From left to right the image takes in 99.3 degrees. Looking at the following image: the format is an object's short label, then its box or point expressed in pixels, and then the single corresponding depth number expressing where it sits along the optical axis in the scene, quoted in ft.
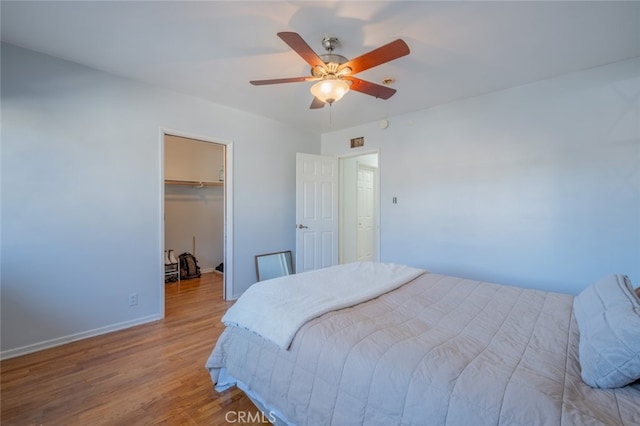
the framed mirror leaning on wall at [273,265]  12.61
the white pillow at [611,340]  2.89
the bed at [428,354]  2.89
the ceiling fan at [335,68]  5.22
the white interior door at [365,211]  18.08
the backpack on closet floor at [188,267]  15.16
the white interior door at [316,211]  13.57
